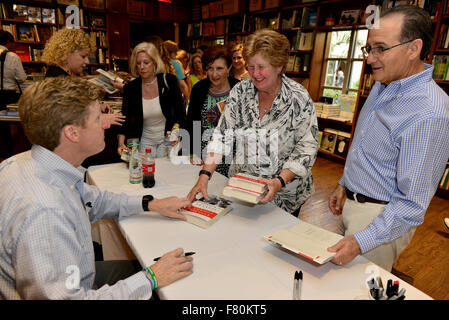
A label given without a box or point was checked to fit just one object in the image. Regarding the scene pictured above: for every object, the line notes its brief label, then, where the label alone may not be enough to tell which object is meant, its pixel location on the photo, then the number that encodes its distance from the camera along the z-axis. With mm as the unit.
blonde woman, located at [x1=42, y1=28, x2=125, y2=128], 2732
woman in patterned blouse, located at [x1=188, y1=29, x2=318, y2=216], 1621
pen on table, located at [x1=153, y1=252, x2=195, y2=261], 1148
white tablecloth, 1011
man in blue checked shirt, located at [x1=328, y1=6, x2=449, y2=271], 1115
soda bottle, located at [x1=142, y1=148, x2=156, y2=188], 1818
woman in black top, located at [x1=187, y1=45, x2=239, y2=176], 2510
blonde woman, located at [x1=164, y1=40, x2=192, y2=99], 4543
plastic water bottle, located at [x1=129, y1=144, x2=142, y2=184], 1903
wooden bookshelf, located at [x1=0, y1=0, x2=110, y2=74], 6121
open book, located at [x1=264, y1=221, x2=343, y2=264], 1075
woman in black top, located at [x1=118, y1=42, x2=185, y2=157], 2650
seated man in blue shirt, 860
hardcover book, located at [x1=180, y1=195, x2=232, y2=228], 1406
